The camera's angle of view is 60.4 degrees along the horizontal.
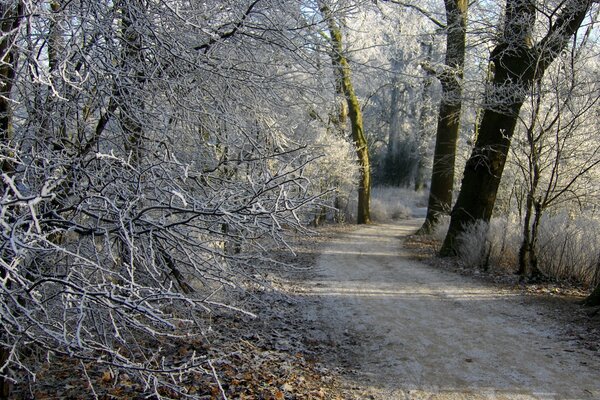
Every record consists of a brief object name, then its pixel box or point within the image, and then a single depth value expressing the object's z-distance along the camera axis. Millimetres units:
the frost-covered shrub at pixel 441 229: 15398
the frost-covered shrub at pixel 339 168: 20547
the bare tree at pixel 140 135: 3072
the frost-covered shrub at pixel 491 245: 10414
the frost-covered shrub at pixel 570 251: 8789
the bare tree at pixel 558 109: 8453
